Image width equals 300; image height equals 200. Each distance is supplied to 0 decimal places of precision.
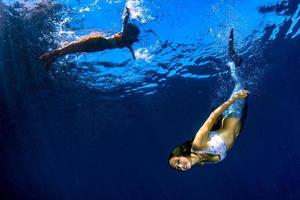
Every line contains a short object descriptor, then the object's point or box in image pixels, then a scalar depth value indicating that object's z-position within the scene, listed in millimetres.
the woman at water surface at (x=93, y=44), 6857
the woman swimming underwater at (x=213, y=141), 3906
